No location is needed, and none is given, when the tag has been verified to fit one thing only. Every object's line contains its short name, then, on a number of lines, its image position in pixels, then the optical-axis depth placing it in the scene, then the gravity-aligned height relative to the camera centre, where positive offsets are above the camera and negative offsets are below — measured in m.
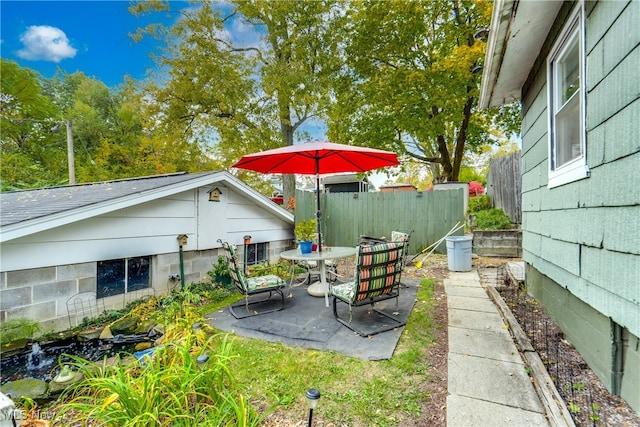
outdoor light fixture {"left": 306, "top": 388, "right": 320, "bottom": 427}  1.48 -0.93
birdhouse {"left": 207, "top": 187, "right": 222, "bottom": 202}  5.41 +0.37
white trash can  5.92 -0.81
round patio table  4.17 -0.63
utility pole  9.26 +1.99
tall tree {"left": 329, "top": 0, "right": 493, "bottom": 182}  10.10 +4.93
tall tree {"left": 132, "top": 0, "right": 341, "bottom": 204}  11.27 +5.65
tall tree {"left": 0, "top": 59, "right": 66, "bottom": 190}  13.34 +4.25
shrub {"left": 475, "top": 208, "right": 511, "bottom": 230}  7.18 -0.20
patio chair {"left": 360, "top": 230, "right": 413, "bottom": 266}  4.91 -0.45
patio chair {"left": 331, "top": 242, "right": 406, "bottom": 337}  3.22 -0.74
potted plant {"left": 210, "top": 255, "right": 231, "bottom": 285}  5.27 -1.07
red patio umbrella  3.95 +0.86
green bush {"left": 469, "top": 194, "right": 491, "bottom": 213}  10.25 +0.37
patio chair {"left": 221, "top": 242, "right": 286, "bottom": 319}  3.87 -0.98
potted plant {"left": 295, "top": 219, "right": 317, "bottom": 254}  7.21 -0.41
